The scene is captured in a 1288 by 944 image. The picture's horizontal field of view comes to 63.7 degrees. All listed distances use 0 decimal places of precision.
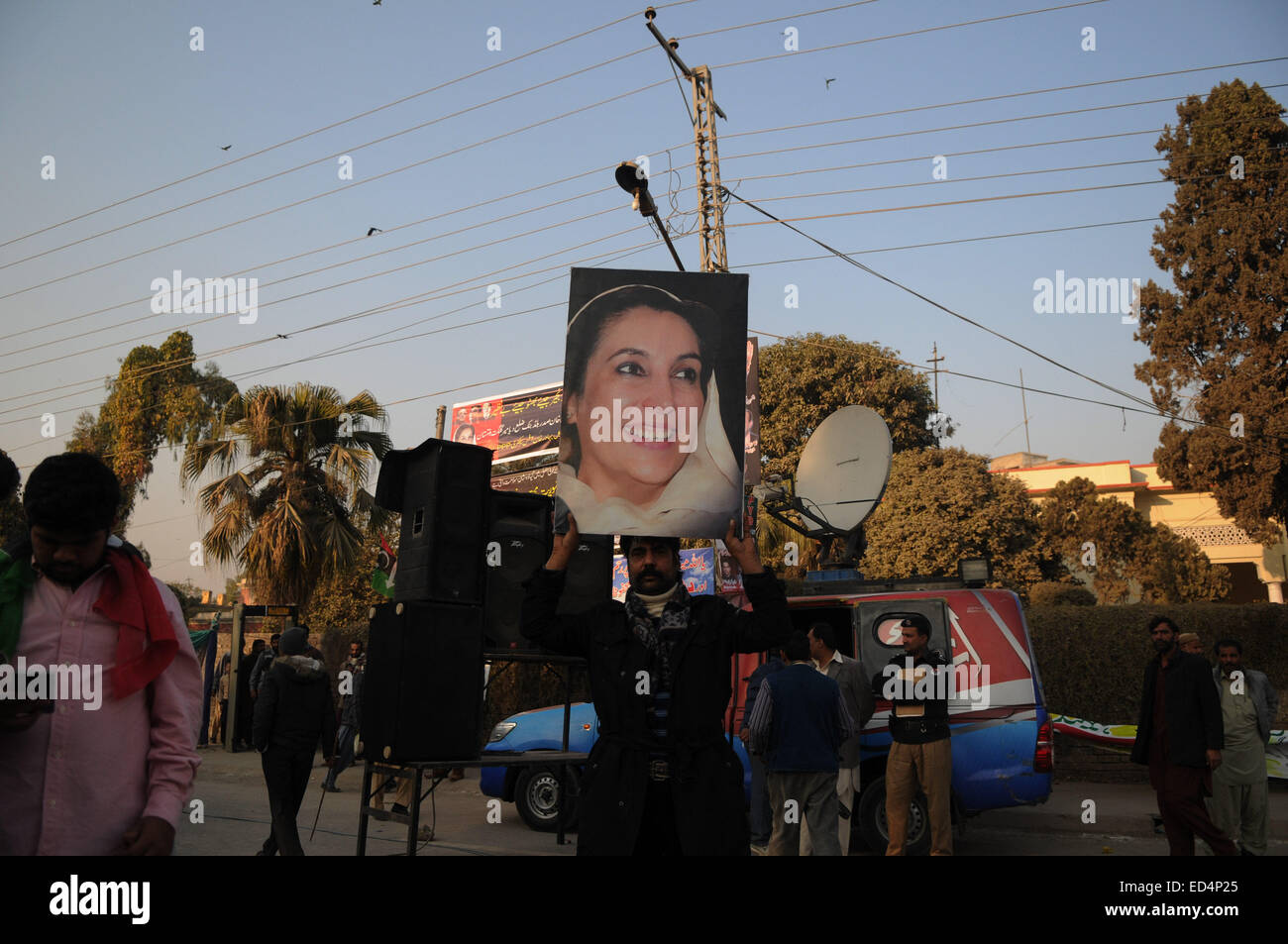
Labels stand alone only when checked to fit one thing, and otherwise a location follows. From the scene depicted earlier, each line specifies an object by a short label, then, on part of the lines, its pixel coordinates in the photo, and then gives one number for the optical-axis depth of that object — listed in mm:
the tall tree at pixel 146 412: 38906
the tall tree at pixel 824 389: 34438
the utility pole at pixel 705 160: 17703
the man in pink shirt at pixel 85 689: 2650
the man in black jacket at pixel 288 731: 8195
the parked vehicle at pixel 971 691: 9258
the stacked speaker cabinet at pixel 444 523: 7801
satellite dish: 12844
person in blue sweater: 7723
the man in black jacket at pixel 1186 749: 7555
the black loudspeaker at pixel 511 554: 9523
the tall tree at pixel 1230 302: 25422
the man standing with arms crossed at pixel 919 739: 7922
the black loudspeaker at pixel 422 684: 7371
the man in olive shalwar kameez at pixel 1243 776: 8242
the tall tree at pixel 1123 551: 35938
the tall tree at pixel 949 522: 31875
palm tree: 22391
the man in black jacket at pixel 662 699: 3562
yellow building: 40906
